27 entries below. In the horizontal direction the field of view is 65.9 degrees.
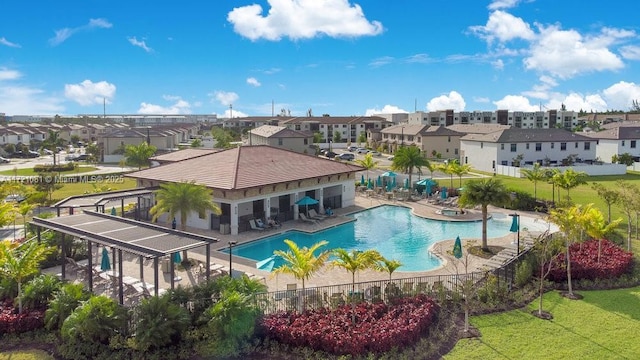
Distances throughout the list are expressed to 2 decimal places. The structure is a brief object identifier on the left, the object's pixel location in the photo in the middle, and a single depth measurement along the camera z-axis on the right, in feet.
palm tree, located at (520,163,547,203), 130.00
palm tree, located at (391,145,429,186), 152.97
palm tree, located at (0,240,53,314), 57.41
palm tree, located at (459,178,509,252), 86.38
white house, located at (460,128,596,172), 218.18
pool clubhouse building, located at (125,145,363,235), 104.88
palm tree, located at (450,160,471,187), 149.38
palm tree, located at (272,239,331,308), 58.34
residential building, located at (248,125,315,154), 270.87
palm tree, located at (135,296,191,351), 48.83
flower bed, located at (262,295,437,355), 49.42
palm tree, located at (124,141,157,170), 213.66
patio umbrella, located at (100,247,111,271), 71.38
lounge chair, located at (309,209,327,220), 118.12
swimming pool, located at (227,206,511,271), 91.09
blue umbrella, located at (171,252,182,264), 78.23
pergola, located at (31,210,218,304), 58.10
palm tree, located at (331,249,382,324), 59.26
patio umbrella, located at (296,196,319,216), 115.24
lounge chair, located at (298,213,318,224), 115.66
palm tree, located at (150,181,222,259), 86.48
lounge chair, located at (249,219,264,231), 105.91
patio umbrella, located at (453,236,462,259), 81.87
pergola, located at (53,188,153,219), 92.48
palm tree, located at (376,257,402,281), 62.23
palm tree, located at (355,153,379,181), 165.37
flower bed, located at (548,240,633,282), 69.77
